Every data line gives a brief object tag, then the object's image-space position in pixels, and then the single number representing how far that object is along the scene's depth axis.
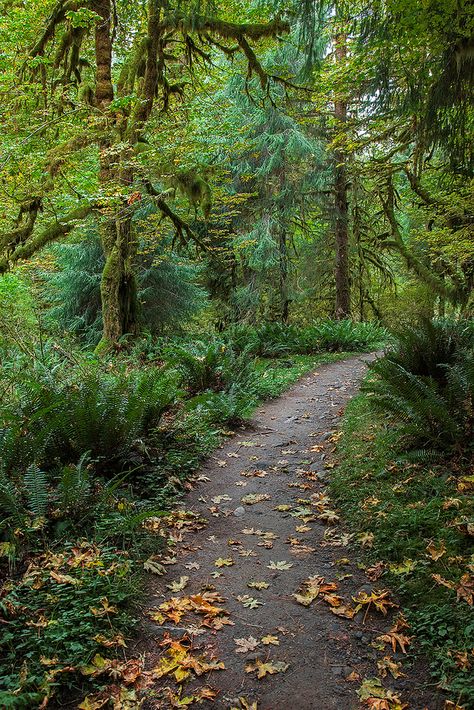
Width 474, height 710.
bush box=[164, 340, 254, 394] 8.05
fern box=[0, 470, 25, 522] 3.28
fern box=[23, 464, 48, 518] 3.44
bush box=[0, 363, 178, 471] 3.96
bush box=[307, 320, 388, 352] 14.33
